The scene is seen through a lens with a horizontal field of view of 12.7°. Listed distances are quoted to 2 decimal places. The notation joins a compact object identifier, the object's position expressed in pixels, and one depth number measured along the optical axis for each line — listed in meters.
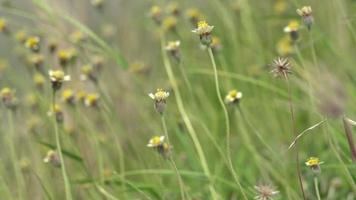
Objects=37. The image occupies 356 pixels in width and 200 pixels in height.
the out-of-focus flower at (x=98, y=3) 5.09
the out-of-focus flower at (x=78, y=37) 5.05
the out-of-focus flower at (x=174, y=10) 4.87
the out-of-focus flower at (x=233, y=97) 3.50
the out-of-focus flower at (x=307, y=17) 3.38
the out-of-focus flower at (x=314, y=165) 3.02
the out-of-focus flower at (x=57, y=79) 3.42
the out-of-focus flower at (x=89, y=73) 4.30
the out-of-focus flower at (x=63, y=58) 4.27
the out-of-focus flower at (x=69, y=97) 4.22
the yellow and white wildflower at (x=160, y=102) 3.10
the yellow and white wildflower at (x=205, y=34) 3.17
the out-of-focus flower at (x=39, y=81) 4.65
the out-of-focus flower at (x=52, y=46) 4.64
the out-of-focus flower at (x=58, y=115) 3.98
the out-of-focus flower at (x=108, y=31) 5.89
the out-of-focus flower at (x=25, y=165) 4.43
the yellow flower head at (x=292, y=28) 3.69
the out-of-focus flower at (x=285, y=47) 4.72
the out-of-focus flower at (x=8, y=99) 3.92
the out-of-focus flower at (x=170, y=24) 4.81
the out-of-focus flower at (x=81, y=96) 4.40
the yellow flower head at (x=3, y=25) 4.96
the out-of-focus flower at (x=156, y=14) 4.42
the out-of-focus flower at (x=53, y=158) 3.68
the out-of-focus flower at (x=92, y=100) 4.19
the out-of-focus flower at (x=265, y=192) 2.89
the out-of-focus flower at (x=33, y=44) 4.13
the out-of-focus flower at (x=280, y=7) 5.80
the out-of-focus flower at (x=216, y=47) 4.51
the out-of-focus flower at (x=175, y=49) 3.80
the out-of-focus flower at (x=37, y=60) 4.39
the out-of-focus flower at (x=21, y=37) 4.85
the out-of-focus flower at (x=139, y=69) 5.29
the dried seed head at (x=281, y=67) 2.91
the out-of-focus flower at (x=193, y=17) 4.87
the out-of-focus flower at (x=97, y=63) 4.72
